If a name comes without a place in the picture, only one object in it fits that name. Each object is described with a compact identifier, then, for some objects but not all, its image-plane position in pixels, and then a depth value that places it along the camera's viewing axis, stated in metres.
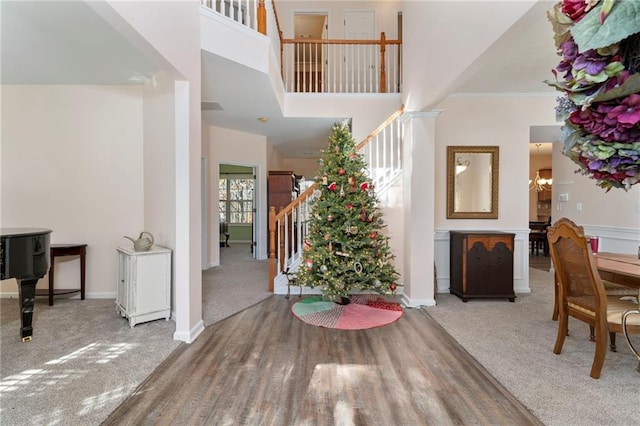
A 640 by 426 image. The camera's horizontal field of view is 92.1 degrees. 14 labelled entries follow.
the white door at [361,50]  5.68
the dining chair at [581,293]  2.15
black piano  2.33
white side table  3.01
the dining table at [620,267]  2.43
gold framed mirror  4.36
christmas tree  3.54
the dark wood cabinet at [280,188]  6.74
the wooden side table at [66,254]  3.58
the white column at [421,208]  3.66
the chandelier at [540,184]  8.28
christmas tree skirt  3.17
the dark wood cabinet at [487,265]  3.87
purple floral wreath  0.57
